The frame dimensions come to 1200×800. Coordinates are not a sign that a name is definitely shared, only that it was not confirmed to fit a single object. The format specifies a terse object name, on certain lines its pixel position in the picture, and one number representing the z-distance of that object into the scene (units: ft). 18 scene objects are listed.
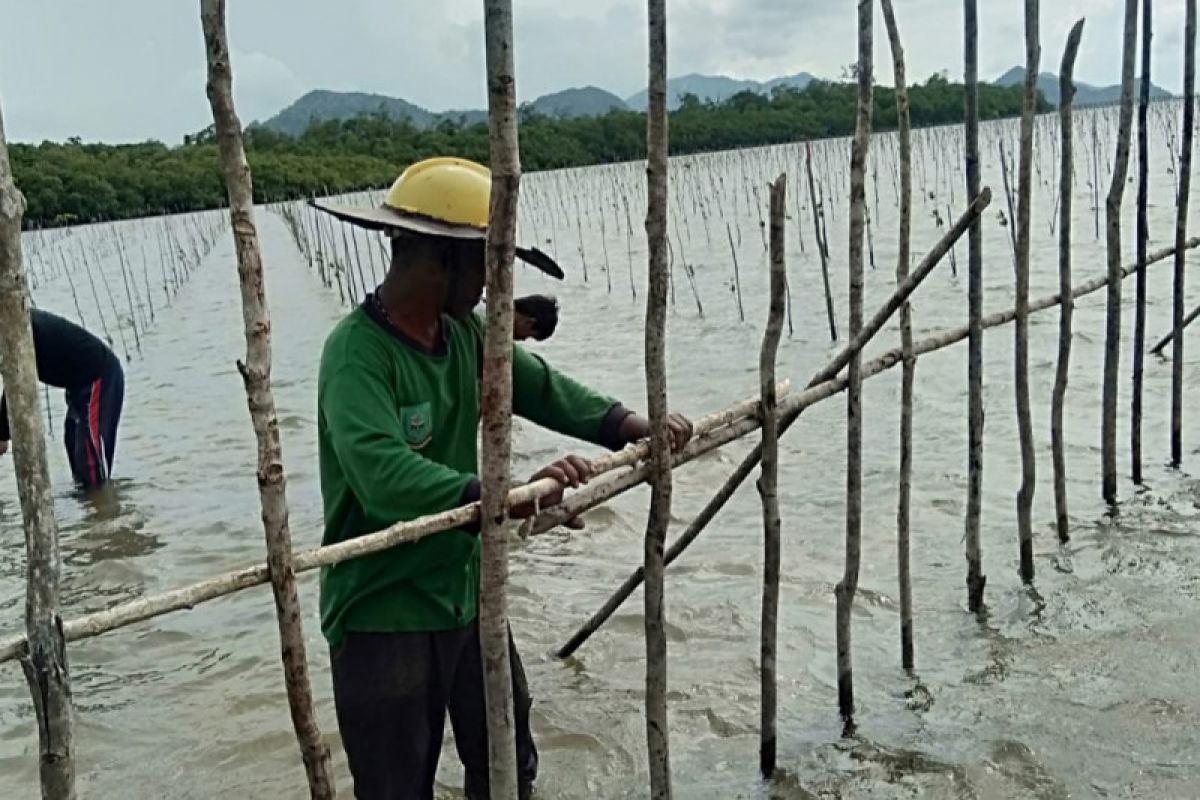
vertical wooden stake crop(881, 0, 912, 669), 11.59
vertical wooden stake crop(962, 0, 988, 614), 12.25
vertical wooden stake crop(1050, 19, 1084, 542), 13.80
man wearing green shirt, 7.43
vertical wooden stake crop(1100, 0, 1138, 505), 14.92
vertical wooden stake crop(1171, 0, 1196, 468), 16.11
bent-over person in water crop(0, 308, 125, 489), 20.71
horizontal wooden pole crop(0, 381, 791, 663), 6.06
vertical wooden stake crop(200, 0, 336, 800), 5.87
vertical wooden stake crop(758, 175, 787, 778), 8.91
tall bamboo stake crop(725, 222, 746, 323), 37.47
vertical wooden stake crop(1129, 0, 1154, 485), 15.94
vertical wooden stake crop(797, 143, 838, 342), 32.01
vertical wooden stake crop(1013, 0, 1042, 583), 12.66
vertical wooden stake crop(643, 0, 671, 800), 7.43
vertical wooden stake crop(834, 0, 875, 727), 10.52
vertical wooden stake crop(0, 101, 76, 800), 5.07
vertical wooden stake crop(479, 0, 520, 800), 6.20
